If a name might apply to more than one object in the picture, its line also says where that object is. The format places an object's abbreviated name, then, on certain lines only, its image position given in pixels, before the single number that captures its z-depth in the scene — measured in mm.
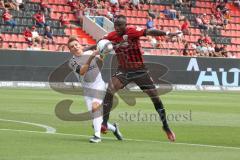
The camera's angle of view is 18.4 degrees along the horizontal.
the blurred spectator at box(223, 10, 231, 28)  50416
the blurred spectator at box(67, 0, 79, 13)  43066
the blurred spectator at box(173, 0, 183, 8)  48716
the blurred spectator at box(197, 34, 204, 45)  44275
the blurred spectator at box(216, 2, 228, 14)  51469
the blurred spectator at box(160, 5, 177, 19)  47500
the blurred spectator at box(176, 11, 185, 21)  47878
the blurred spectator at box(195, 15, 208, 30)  48188
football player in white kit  13172
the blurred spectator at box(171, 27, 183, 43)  44319
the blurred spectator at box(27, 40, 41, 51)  37188
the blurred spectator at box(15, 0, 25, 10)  39938
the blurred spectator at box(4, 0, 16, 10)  39500
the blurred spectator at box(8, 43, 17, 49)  37141
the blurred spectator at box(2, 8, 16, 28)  38312
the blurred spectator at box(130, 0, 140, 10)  46656
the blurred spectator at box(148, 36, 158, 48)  41881
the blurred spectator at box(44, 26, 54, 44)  39125
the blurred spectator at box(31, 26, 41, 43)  37875
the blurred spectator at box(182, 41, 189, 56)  42406
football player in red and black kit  13766
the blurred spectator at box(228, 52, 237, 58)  45981
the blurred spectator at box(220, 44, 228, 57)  44941
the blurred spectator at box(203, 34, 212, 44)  45344
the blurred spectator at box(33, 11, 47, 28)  39531
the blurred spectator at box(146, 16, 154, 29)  43469
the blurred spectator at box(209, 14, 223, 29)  49191
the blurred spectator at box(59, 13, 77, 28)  41562
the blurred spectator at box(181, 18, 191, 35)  46312
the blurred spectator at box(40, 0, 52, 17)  40962
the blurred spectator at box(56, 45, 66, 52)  37825
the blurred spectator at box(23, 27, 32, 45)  37688
